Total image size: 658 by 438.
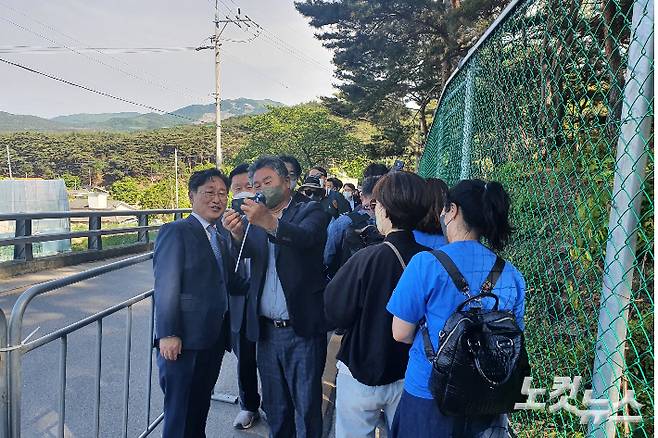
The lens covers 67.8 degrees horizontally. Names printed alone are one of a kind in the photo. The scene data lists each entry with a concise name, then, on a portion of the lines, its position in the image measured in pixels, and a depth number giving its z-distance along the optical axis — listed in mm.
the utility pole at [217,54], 27453
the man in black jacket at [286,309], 2564
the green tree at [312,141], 32438
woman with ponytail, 1669
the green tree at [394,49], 13992
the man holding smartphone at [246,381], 3240
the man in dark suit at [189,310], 2400
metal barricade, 1682
